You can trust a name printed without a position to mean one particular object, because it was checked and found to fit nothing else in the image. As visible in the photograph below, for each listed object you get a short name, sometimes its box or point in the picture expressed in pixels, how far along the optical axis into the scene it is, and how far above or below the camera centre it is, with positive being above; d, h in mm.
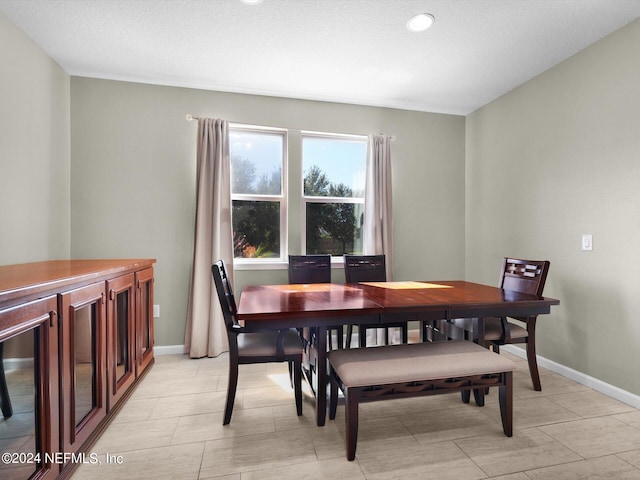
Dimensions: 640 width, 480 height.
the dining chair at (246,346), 1918 -653
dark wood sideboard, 1197 -550
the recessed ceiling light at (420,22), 2252 +1514
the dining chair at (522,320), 2350 -627
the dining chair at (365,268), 3100 -286
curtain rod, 3184 +1173
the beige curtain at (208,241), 3148 -22
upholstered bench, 1665 -711
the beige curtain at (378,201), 3584 +406
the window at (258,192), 3467 +496
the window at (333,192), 3623 +519
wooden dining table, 1727 -382
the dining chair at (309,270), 2990 -285
